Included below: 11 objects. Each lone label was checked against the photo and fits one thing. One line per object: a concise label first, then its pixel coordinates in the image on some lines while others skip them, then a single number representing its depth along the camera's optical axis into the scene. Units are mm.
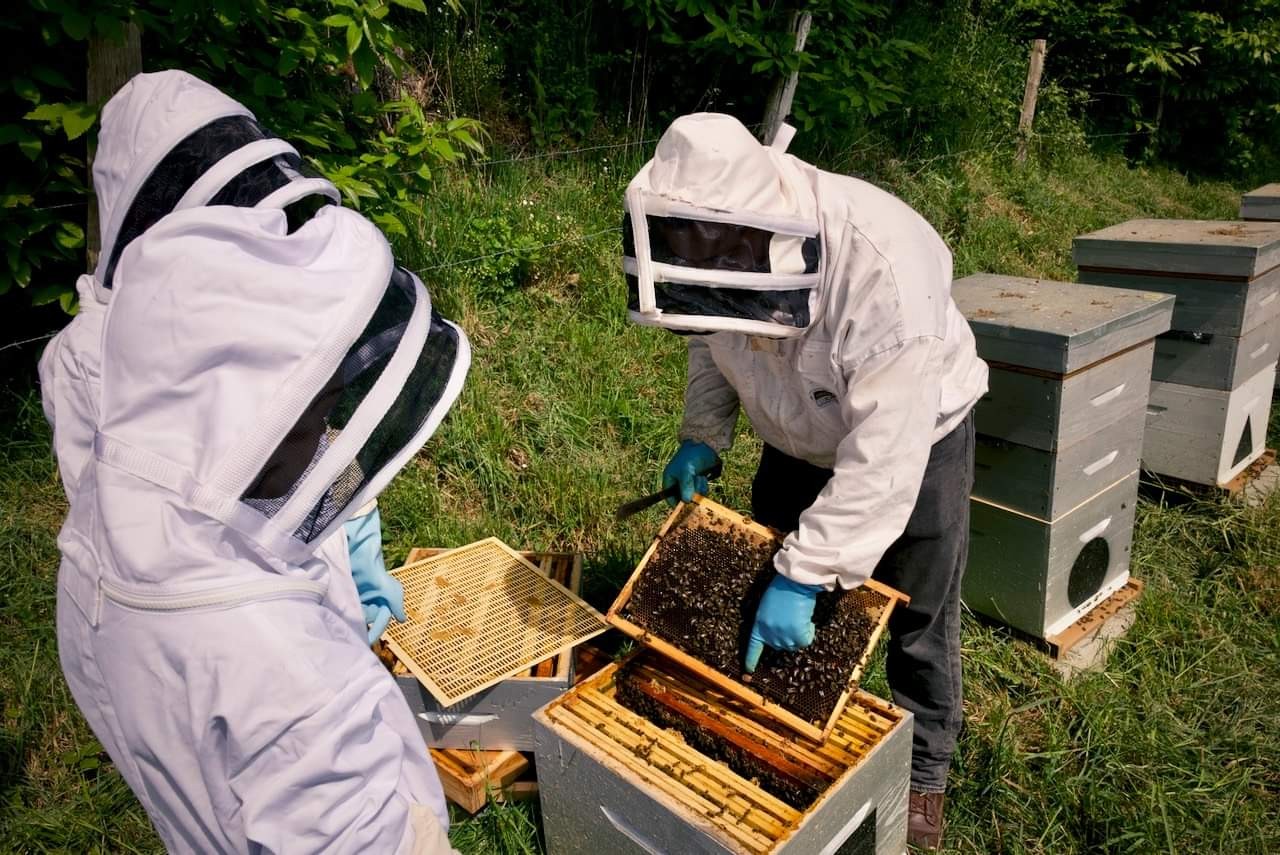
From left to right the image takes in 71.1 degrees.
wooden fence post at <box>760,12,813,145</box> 6373
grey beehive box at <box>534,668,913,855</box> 2107
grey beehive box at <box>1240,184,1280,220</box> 5348
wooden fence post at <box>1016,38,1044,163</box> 9148
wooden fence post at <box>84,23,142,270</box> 3139
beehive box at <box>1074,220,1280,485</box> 4066
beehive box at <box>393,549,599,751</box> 2740
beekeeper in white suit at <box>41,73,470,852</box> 1230
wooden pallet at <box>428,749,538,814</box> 2785
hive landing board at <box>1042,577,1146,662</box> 3533
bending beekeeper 2092
